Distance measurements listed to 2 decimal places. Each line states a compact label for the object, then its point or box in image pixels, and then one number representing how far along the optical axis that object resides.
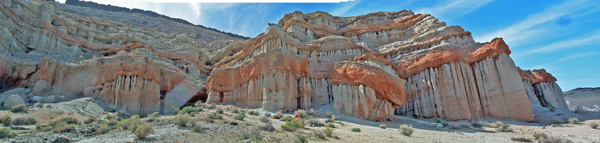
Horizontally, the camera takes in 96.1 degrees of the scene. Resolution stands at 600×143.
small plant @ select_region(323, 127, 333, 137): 12.88
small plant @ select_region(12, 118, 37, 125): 12.81
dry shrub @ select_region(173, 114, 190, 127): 13.07
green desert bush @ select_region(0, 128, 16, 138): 9.66
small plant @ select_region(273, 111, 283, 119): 20.87
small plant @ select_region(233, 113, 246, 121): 18.02
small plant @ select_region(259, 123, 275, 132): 13.97
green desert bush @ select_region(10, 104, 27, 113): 15.82
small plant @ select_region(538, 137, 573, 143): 11.93
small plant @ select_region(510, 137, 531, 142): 13.65
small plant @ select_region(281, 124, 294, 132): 14.26
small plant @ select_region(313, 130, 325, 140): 12.32
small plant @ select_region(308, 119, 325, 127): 17.56
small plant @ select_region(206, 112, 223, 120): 16.61
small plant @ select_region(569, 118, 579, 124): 22.16
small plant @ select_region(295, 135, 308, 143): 10.74
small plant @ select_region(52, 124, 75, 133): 10.88
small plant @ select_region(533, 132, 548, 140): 13.95
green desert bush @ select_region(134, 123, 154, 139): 9.78
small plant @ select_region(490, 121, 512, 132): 19.37
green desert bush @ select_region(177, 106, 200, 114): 20.70
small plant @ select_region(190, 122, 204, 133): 12.15
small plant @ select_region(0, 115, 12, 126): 12.30
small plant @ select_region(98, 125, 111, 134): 11.49
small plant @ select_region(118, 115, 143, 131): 11.75
